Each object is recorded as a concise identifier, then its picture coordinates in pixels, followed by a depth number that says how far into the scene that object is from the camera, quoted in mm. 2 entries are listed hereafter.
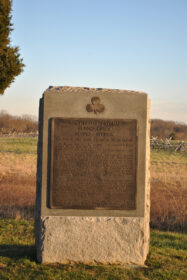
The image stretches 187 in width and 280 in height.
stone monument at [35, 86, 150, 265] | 4285
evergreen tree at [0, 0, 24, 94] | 17312
